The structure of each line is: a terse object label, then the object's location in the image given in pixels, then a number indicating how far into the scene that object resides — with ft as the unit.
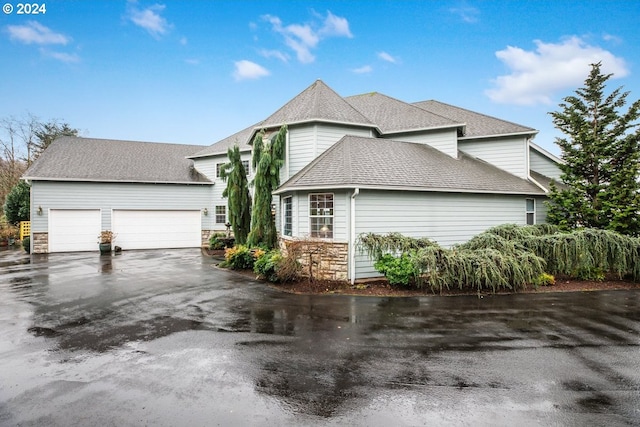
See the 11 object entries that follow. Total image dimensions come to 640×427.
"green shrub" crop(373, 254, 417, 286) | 29.58
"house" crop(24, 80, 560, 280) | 33.71
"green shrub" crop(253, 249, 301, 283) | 30.76
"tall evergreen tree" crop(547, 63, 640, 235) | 37.63
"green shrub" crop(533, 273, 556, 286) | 31.43
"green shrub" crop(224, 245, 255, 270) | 39.99
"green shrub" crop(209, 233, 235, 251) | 60.59
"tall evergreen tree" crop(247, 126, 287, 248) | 43.50
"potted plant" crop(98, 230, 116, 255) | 57.15
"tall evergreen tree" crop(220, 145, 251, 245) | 48.26
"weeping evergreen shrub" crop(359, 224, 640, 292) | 28.30
